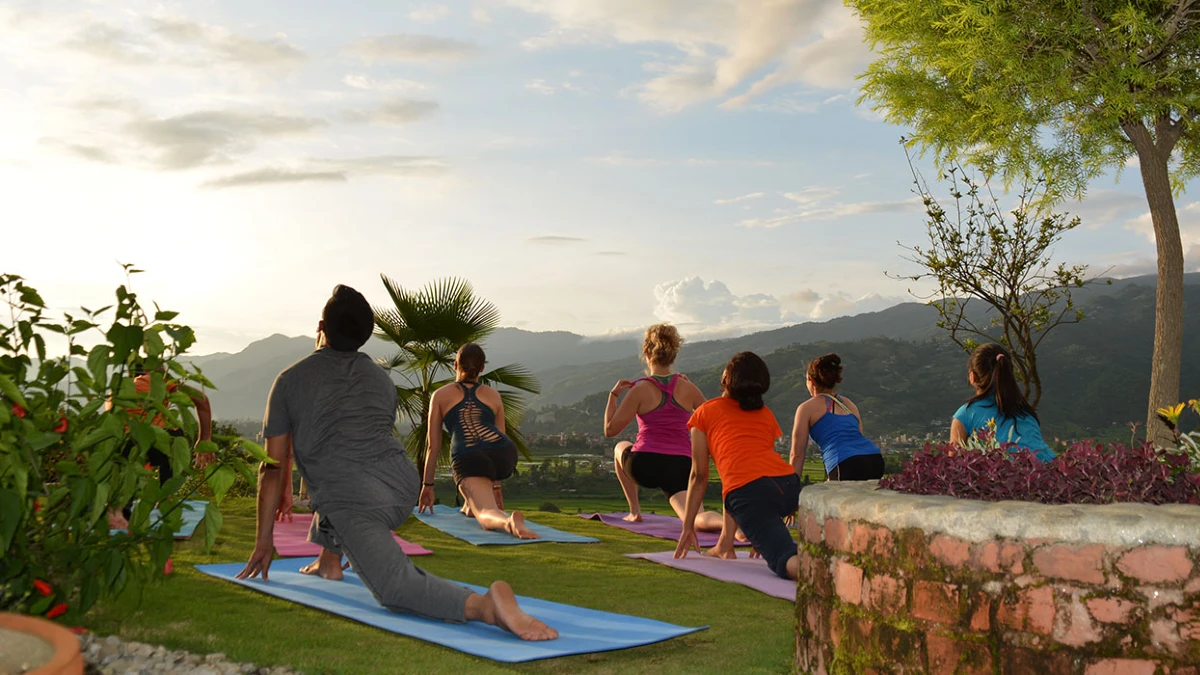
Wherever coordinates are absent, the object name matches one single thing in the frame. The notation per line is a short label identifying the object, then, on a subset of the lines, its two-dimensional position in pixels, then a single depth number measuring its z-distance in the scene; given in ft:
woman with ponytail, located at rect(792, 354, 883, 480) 25.38
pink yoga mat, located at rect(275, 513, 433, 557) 23.97
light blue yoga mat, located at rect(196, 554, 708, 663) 15.07
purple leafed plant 11.99
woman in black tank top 29.86
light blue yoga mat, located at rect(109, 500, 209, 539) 26.59
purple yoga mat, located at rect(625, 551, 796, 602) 20.76
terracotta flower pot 8.36
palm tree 43.62
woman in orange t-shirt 21.86
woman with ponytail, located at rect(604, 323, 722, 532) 29.17
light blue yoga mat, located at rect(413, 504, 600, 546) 27.81
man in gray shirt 16.99
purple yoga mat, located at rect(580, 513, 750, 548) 30.04
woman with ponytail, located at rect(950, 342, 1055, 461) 22.16
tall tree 40.11
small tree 45.01
